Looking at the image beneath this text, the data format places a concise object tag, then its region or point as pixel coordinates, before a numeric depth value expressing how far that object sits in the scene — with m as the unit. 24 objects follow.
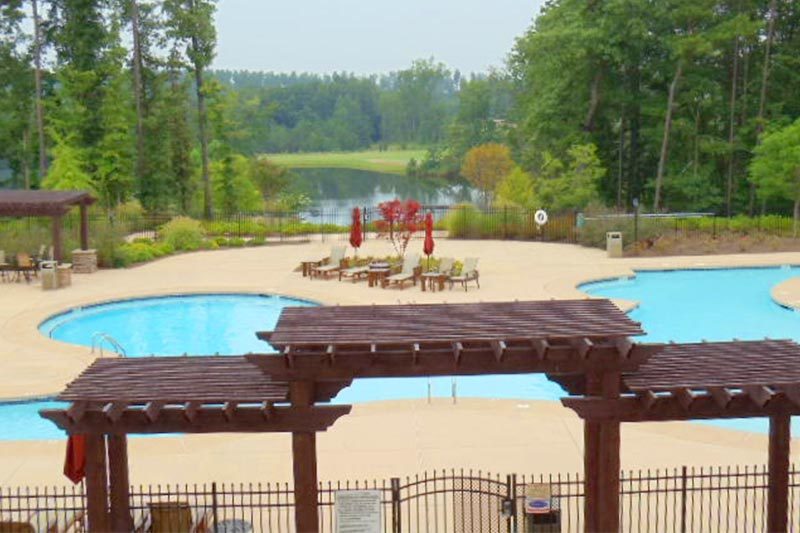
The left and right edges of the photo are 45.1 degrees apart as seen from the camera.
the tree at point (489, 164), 60.56
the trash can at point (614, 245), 30.39
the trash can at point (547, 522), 8.84
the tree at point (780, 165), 33.97
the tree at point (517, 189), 44.25
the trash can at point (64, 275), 25.33
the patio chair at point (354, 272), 25.65
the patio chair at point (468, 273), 23.78
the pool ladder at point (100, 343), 16.33
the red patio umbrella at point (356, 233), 25.64
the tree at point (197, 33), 41.31
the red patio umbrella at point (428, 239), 24.94
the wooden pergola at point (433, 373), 8.09
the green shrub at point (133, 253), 29.39
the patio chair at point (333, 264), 26.31
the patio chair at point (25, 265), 26.28
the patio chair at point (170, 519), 8.81
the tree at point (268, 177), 62.78
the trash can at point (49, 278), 24.92
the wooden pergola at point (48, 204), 26.23
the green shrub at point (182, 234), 33.50
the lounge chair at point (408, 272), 24.36
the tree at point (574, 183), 37.25
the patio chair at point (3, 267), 26.30
